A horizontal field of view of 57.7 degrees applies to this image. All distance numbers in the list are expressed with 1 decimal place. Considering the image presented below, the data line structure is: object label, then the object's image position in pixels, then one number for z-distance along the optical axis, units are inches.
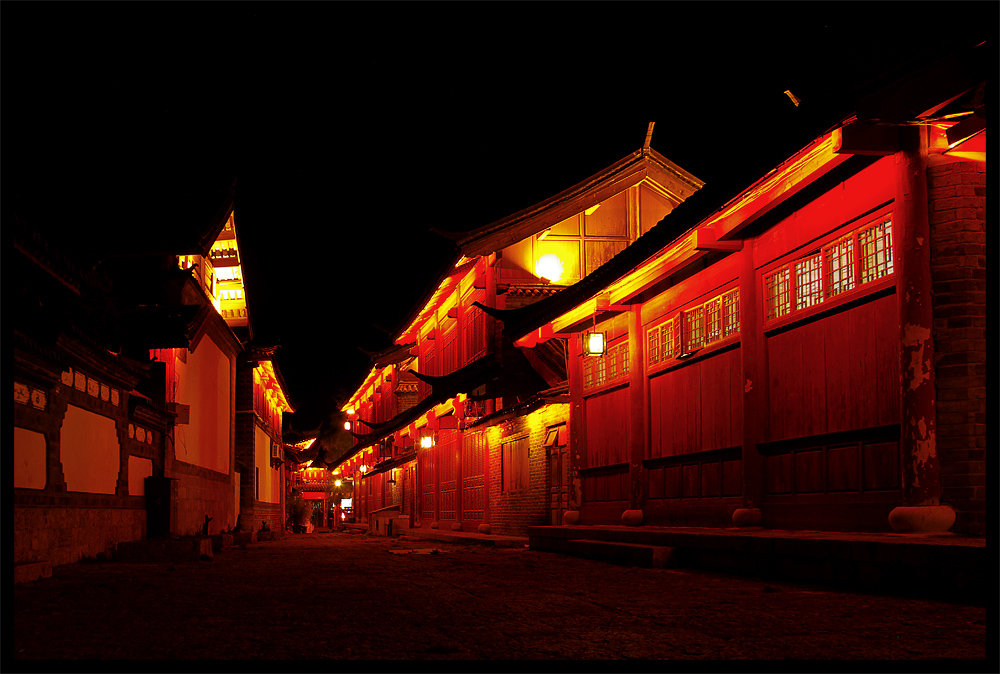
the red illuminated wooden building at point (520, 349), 903.7
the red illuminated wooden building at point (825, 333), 327.9
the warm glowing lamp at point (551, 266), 977.5
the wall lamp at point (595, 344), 639.8
